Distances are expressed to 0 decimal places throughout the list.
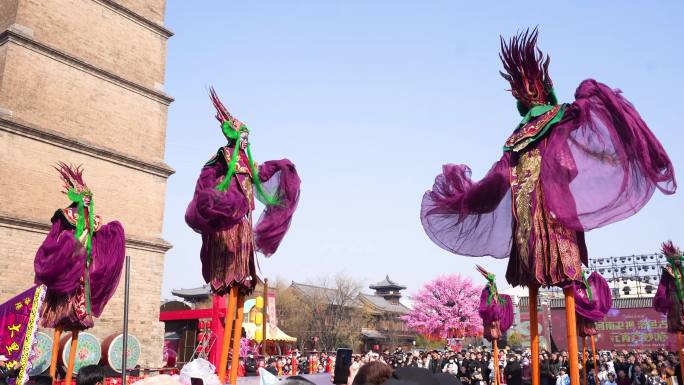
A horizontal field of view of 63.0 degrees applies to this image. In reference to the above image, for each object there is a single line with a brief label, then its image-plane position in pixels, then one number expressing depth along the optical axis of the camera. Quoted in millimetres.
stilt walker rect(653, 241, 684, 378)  11578
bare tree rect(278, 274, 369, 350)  43656
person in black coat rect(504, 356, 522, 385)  14755
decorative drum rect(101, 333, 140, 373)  14789
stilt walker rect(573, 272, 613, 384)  12156
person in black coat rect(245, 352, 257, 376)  14364
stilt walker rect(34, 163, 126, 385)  7656
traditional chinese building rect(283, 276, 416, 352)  49250
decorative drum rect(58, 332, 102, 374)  14560
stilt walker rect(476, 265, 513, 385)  15039
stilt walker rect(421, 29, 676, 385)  4723
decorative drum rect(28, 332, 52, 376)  12539
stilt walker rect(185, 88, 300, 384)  5992
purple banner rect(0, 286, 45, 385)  7496
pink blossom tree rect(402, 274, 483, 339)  45812
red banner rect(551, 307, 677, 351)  35531
